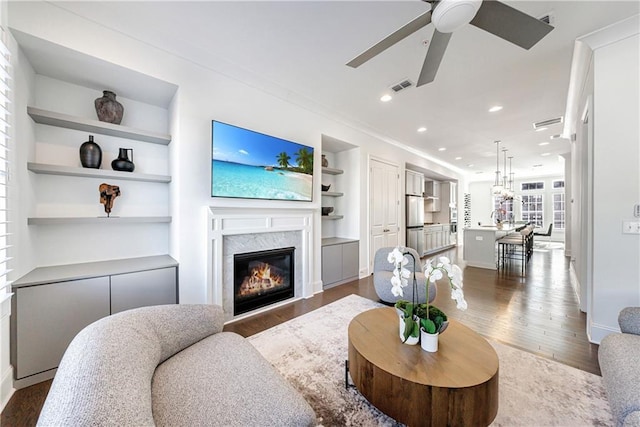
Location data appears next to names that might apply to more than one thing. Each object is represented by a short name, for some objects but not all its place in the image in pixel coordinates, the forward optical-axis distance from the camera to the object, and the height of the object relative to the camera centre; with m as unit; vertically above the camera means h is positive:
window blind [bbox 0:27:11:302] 1.61 +0.44
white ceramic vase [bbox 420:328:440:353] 1.46 -0.82
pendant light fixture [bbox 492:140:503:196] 6.48 +0.61
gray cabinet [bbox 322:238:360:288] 4.01 -0.89
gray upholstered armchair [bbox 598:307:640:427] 1.09 -0.86
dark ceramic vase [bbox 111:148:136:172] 2.45 +0.51
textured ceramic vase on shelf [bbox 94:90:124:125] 2.36 +1.04
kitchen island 5.36 -0.85
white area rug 1.48 -1.29
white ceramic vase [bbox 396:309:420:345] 1.55 -0.84
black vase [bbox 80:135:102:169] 2.29 +0.55
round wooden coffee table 1.17 -0.89
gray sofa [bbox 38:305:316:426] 0.72 -0.75
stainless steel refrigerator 6.18 -0.31
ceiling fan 1.43 +1.25
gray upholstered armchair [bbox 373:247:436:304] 2.91 -0.89
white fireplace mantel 2.64 -0.23
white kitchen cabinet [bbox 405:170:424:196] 6.23 +0.78
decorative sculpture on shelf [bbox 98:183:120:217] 2.42 +0.17
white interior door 4.93 +0.15
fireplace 2.95 -0.90
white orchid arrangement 1.45 -0.51
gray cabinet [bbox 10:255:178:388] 1.76 -0.76
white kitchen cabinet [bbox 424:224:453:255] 7.22 -0.87
